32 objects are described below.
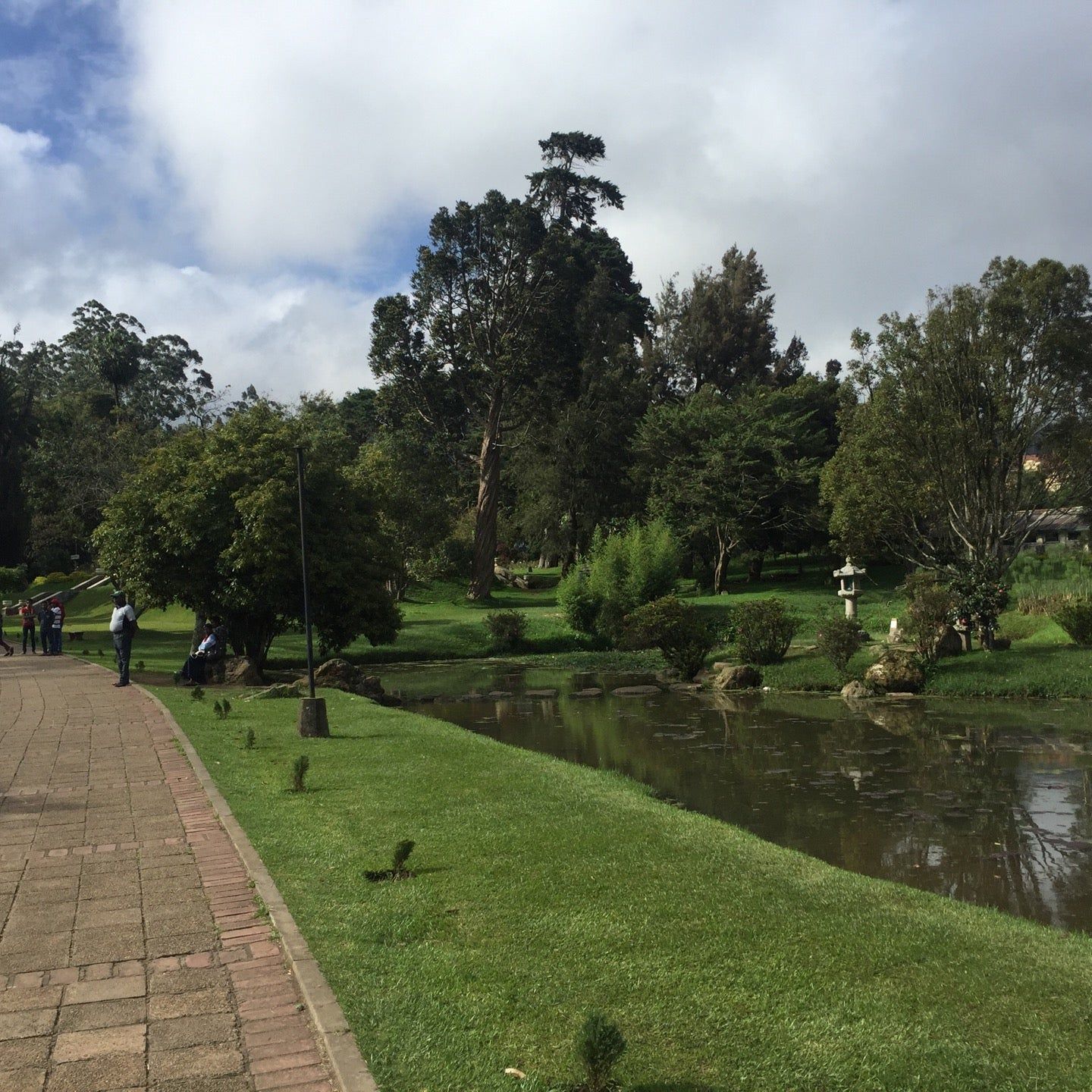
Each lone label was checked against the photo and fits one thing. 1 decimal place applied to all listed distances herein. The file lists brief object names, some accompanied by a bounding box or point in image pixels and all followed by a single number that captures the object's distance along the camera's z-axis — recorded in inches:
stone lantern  1298.0
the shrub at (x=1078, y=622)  918.4
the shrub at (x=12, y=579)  1884.8
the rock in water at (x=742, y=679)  964.6
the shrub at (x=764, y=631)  1027.3
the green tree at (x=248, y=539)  893.2
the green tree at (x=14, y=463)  2436.0
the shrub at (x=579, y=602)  1456.7
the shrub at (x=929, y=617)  907.4
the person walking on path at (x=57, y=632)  1212.5
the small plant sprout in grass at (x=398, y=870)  272.4
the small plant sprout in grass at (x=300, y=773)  388.5
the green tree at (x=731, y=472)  1921.8
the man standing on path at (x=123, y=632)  780.6
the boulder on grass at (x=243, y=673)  907.2
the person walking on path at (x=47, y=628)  1229.7
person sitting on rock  863.7
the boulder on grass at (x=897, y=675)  872.3
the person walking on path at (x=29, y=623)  1263.5
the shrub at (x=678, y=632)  1051.3
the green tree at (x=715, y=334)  2453.2
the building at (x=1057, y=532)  2238.9
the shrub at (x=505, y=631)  1419.8
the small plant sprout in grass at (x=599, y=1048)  152.7
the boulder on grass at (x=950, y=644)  933.2
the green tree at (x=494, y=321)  1881.2
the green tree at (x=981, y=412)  922.7
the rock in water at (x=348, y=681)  938.1
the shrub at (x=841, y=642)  941.2
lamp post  538.9
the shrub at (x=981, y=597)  922.1
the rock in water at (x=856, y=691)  874.8
